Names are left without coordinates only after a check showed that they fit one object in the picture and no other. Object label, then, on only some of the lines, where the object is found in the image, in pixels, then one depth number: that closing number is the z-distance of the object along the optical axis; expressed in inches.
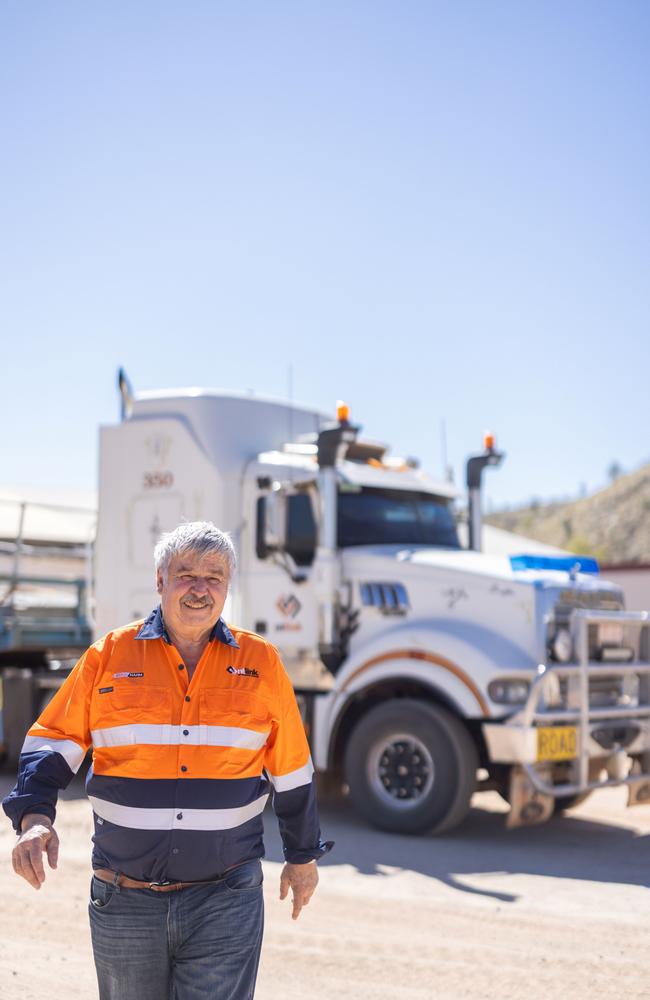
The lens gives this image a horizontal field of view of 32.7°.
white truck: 300.7
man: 108.5
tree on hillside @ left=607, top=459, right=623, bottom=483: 2866.6
